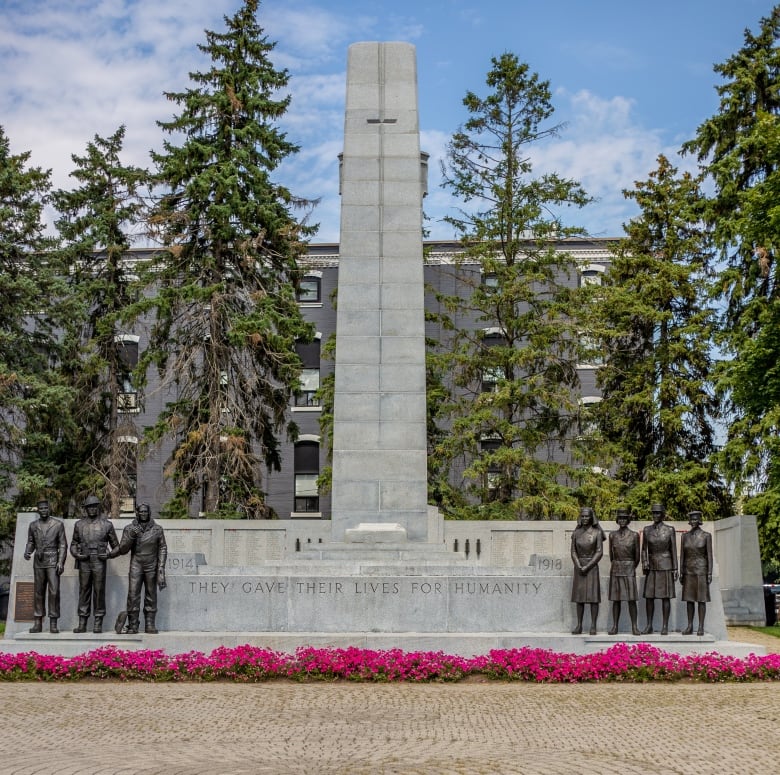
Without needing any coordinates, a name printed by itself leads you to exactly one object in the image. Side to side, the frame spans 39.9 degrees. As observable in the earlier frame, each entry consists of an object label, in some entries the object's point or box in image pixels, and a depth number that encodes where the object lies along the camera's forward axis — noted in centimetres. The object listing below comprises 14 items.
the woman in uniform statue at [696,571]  1539
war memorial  1525
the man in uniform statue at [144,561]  1523
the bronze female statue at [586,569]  1520
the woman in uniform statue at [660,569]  1542
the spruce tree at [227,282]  2909
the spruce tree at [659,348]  3064
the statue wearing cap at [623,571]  1538
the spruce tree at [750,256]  2633
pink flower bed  1334
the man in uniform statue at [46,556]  1563
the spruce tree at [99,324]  3092
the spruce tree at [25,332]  2770
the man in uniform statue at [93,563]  1554
